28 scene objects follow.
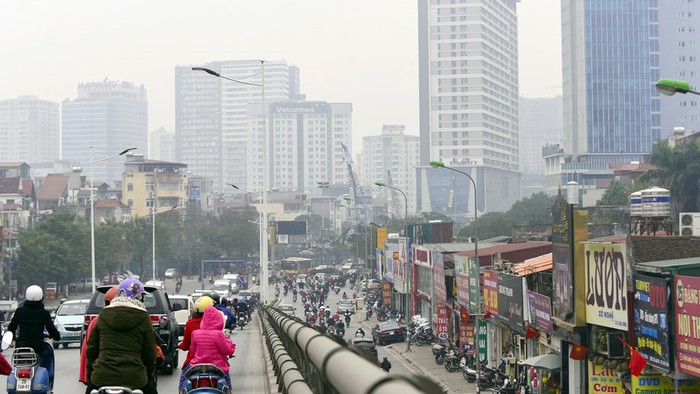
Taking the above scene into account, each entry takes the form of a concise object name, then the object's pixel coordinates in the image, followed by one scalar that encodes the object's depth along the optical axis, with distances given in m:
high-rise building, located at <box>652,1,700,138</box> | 171.12
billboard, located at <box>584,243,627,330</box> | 26.10
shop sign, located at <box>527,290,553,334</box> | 32.66
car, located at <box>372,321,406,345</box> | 58.60
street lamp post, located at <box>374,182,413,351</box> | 66.25
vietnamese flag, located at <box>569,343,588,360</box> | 29.33
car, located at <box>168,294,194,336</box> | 27.53
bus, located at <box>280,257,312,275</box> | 141.93
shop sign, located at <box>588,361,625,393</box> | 27.68
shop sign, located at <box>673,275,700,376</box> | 21.48
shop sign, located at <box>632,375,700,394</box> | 23.36
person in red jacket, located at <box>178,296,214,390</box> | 11.27
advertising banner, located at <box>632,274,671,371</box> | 23.28
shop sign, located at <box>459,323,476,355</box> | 47.92
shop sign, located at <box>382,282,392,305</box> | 88.94
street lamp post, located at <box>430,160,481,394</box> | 39.34
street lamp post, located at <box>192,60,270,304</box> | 51.59
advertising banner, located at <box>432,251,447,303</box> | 56.34
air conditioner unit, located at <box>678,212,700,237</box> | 37.34
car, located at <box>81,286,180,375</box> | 16.73
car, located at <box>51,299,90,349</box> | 27.77
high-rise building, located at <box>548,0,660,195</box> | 170.50
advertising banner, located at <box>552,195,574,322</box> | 29.80
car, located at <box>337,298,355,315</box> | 80.50
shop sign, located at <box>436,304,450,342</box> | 52.60
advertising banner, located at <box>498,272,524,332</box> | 37.34
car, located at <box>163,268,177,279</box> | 132.38
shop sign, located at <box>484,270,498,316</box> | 41.66
